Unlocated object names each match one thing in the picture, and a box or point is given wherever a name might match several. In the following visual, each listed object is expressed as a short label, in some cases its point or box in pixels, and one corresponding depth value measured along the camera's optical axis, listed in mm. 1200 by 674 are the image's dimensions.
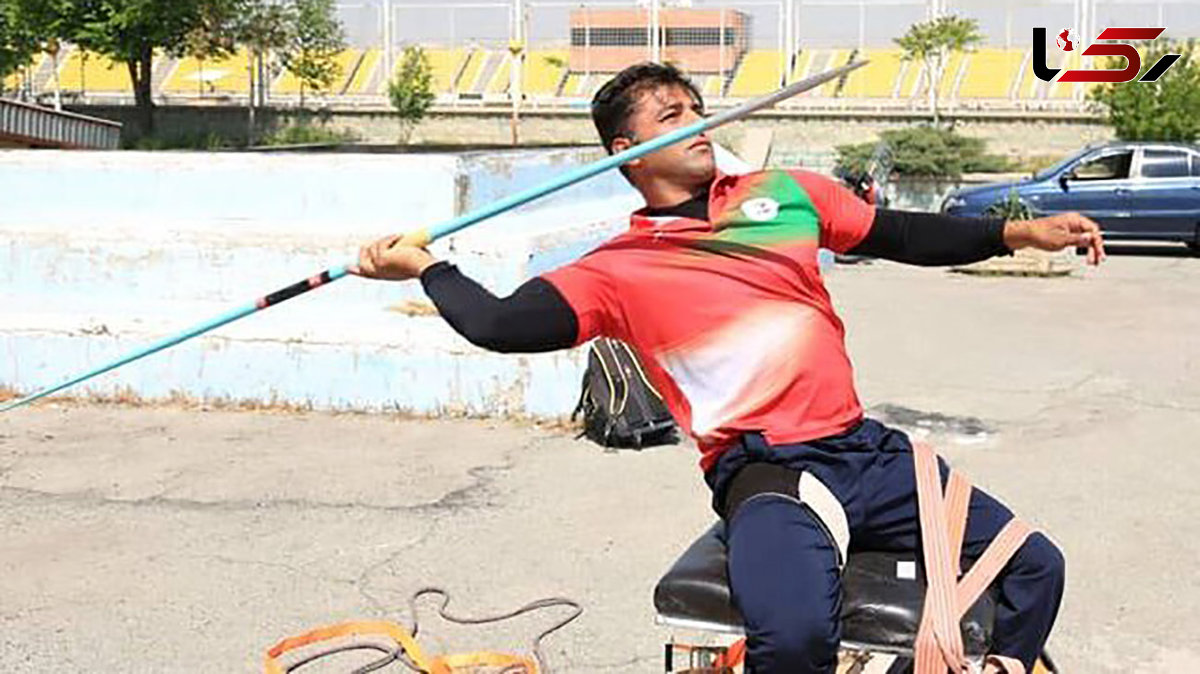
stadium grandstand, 65812
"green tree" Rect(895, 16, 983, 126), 56688
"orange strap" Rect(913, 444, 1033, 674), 3121
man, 3318
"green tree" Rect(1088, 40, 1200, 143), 33719
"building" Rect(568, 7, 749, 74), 72812
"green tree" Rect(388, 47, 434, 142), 61750
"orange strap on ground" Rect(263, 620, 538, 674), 4703
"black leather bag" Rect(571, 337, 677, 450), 7871
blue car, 20078
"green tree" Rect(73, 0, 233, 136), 57375
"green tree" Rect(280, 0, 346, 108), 68062
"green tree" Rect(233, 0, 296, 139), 65312
